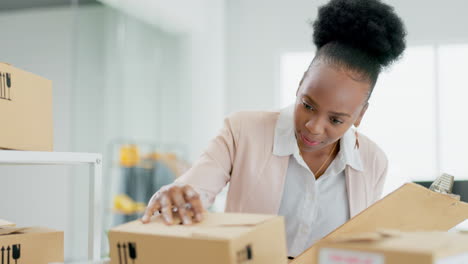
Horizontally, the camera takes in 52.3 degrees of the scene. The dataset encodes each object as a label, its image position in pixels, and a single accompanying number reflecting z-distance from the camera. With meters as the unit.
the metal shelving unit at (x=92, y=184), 1.02
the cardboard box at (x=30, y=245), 0.94
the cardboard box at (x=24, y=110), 1.00
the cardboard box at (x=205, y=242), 0.61
